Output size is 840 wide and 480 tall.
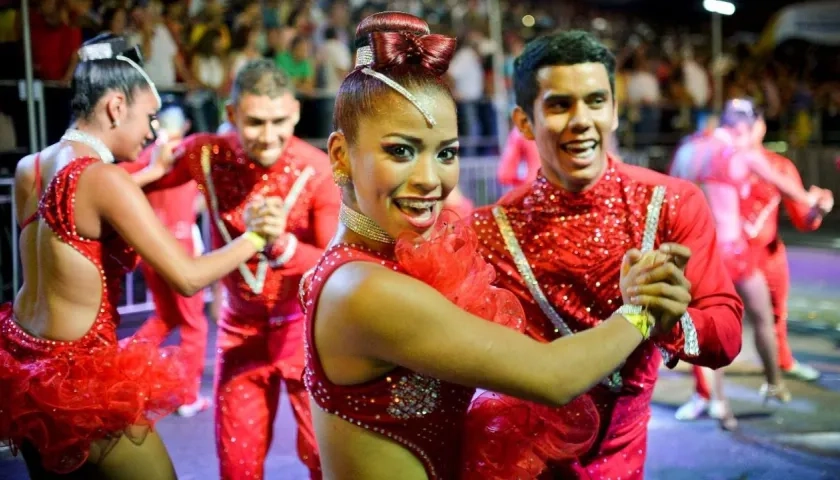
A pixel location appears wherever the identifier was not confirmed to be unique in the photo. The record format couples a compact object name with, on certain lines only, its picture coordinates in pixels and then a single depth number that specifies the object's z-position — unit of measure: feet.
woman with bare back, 8.19
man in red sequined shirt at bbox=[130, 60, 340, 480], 10.86
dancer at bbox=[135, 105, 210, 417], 17.71
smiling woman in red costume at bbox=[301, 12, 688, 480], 5.23
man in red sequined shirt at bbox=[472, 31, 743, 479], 7.66
